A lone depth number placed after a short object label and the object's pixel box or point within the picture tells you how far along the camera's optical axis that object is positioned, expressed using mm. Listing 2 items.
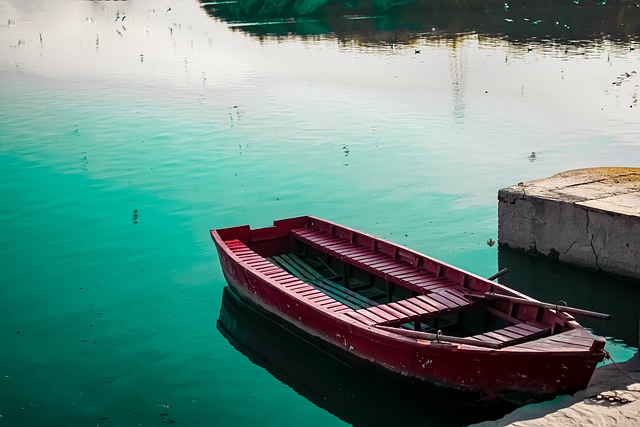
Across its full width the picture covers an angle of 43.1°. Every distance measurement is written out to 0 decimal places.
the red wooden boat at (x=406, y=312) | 10469
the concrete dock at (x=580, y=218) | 14906
